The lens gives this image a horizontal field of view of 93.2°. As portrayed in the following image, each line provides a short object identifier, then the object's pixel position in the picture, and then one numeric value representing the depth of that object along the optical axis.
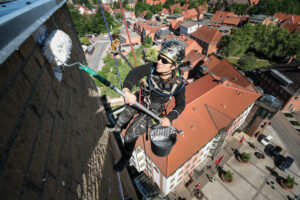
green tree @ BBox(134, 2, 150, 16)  82.10
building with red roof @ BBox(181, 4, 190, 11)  84.03
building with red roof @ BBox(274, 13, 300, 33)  49.17
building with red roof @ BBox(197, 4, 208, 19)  77.56
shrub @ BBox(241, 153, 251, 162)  18.92
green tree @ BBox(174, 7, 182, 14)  77.81
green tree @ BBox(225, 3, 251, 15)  73.62
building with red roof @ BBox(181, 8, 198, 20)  74.79
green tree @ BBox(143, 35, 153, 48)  45.25
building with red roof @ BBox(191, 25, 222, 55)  41.66
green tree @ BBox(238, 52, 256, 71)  38.34
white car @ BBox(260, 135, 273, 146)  21.52
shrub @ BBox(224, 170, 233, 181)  17.31
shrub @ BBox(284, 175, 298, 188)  16.86
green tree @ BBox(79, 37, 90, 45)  43.91
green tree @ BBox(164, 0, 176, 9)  88.00
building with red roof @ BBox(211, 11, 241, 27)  57.92
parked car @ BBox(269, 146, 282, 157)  20.14
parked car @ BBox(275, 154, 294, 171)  18.84
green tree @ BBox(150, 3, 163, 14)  82.31
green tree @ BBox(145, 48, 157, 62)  39.75
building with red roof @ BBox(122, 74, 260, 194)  13.04
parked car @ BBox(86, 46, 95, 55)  42.16
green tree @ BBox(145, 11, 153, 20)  74.79
